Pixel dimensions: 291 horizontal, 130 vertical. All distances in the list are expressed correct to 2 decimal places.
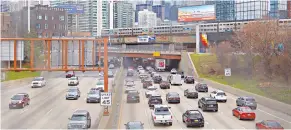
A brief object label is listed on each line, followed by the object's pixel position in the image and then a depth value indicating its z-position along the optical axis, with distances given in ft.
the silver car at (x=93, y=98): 115.44
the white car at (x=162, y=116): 76.79
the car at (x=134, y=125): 63.10
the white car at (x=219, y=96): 120.57
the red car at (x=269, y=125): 66.69
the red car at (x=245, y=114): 85.20
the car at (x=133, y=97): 117.19
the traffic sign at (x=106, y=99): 80.64
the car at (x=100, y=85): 142.10
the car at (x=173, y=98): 116.37
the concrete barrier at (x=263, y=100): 97.99
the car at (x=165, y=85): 163.32
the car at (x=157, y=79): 189.40
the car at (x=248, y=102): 102.73
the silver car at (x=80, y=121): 69.05
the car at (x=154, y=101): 106.63
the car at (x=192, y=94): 131.13
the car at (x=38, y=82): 161.99
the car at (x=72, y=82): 174.60
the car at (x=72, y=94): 124.88
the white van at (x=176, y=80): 180.75
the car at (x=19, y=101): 102.07
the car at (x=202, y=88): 150.61
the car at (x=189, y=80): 193.26
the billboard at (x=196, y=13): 277.85
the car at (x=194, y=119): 75.05
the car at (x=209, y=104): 99.25
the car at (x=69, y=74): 215.14
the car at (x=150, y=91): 128.57
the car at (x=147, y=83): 161.88
